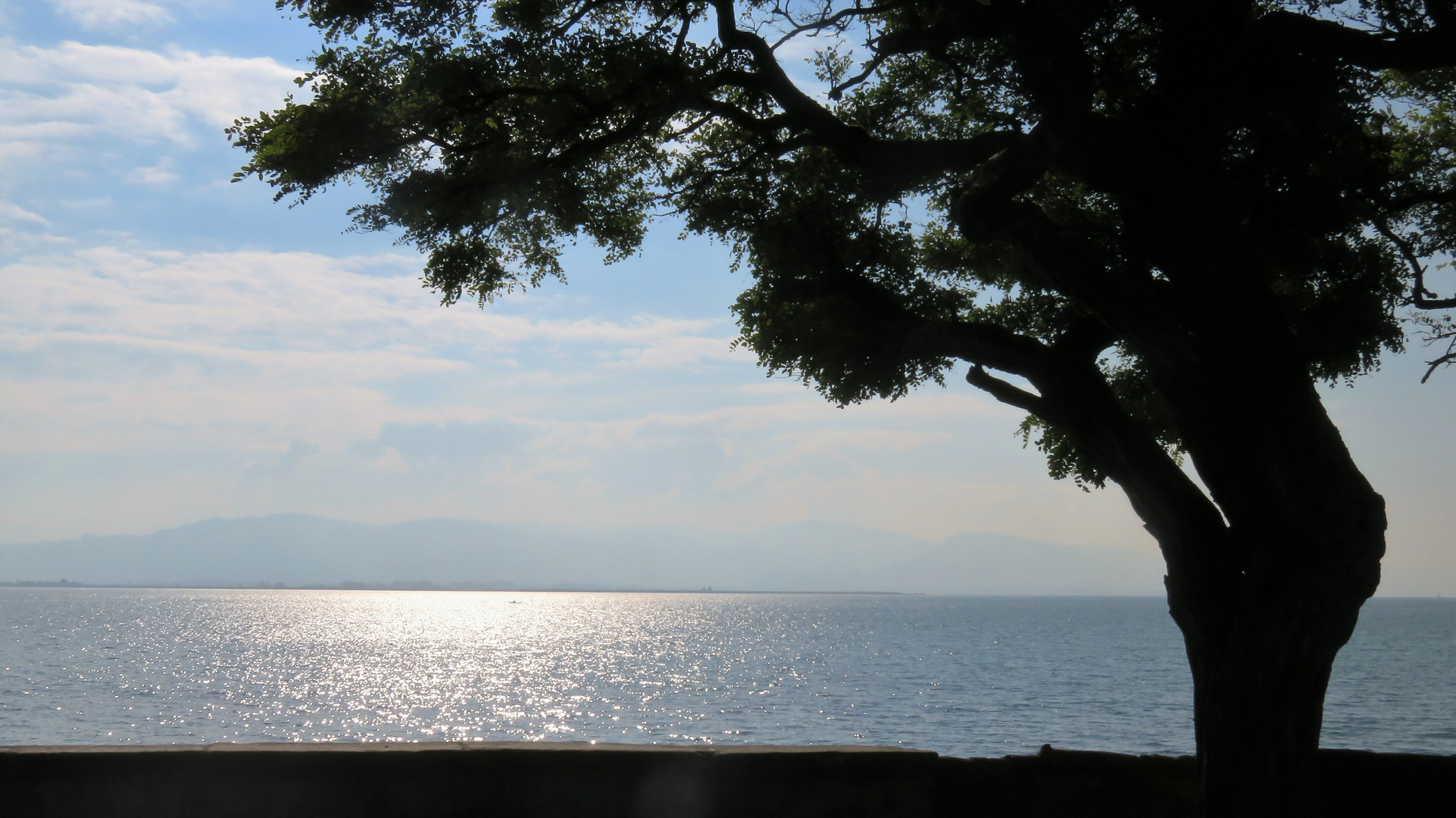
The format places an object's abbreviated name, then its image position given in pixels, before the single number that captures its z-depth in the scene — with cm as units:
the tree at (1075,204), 661
